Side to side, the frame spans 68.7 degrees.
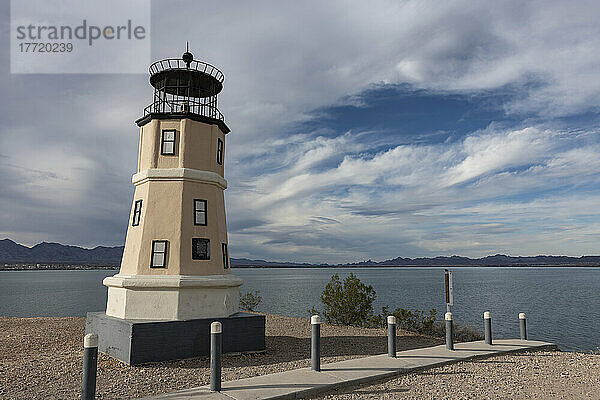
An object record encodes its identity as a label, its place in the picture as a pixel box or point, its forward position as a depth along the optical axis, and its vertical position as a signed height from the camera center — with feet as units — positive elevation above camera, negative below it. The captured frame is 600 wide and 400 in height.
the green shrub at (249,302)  84.58 -9.28
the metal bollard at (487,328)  41.14 -6.82
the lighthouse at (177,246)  37.70 +0.68
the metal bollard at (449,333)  37.63 -6.78
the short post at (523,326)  45.32 -7.35
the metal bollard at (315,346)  30.81 -6.43
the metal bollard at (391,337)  34.93 -6.70
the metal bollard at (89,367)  22.33 -5.79
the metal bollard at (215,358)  25.91 -6.20
